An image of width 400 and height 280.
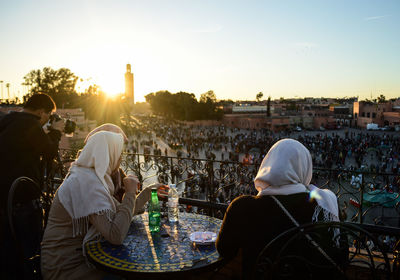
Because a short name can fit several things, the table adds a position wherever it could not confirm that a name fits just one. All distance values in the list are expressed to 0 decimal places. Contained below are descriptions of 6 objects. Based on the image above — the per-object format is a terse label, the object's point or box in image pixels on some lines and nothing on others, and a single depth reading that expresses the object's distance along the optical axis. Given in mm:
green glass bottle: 2203
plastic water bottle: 2416
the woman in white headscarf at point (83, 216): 1872
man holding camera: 2441
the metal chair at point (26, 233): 1796
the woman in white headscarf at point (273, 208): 1617
